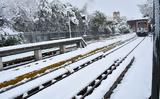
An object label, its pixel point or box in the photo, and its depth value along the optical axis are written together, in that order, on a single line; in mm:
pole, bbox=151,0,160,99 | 1947
